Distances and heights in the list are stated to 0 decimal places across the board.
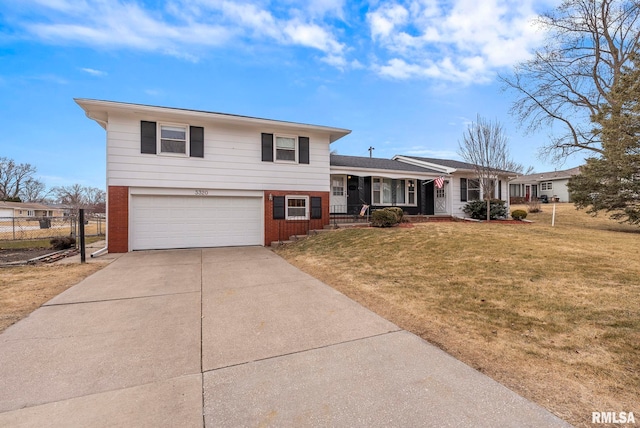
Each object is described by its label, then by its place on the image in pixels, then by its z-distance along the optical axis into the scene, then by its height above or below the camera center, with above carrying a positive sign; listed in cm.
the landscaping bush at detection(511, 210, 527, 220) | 1571 -12
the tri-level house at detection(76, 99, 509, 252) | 991 +151
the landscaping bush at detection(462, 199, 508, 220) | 1562 +13
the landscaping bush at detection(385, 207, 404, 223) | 1226 +2
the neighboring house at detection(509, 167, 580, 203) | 3067 +312
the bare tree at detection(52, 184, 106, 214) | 4606 +390
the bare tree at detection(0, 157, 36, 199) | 4616 +696
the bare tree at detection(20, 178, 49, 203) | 4934 +453
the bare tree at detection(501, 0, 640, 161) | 1753 +997
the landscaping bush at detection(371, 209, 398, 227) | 1186 -21
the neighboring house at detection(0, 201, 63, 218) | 3469 +57
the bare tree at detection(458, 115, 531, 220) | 1439 +330
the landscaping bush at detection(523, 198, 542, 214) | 2105 +36
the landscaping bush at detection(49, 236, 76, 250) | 1080 -105
